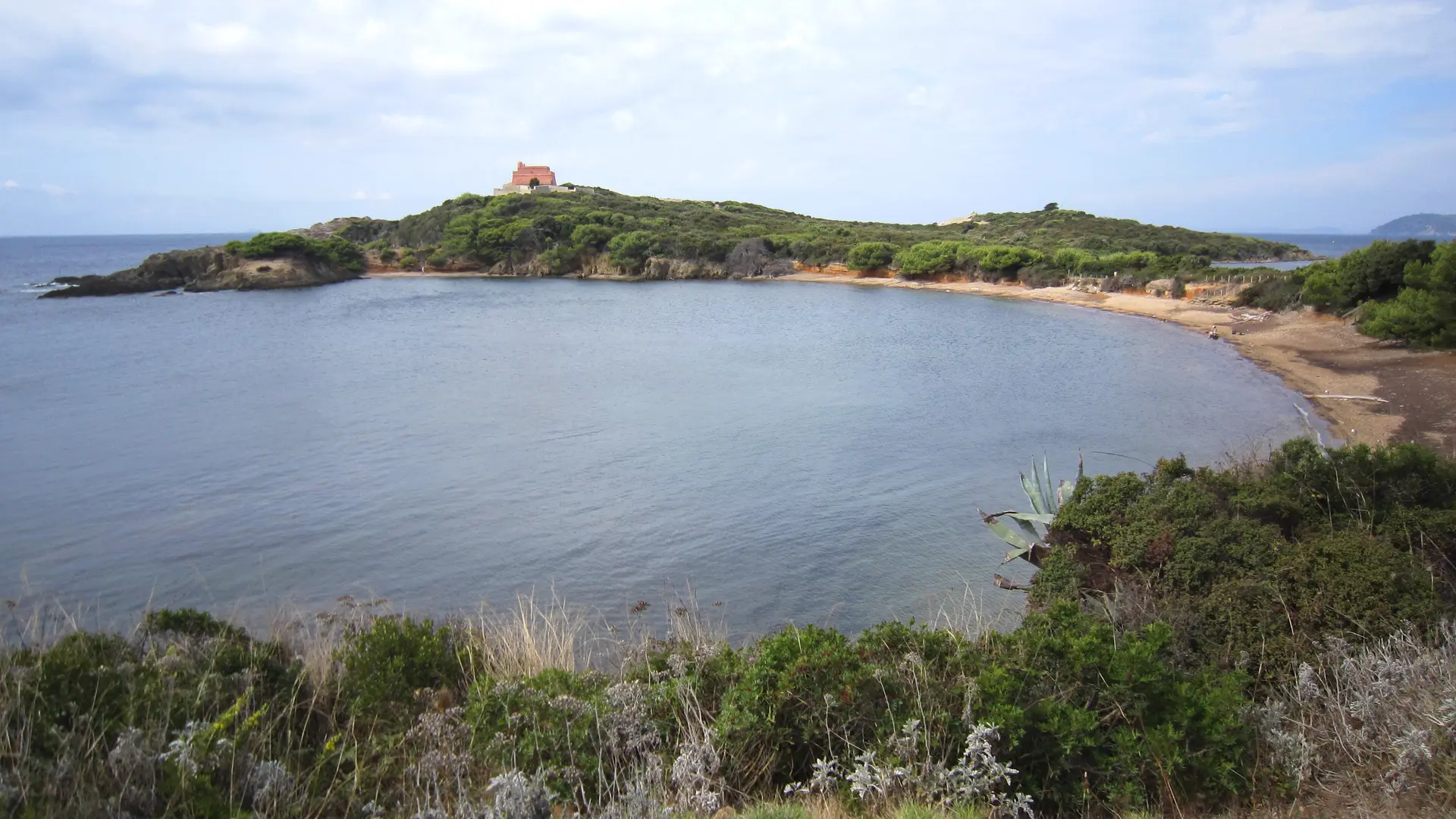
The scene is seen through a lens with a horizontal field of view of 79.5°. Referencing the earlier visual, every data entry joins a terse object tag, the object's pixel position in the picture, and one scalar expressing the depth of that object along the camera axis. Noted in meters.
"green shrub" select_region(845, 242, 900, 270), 55.38
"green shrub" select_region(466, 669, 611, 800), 3.89
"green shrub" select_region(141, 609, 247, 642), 5.21
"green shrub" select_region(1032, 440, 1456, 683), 5.39
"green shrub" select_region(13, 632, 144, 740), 3.59
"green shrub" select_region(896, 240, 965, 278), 52.28
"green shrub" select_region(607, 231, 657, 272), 59.31
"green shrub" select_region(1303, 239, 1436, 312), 25.34
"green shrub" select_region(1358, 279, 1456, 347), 20.42
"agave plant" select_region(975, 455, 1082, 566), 8.79
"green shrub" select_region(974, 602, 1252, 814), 3.95
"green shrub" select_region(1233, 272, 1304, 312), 30.66
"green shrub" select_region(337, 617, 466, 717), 4.53
